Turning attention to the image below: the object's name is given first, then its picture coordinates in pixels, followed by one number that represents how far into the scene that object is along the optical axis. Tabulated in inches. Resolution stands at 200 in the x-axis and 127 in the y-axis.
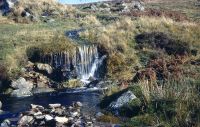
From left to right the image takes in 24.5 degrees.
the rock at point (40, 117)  701.3
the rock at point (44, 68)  1174.8
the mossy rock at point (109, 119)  700.7
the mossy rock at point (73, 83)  1138.7
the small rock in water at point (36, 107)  786.2
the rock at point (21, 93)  1063.0
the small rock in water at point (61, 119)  679.4
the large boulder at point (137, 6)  2342.5
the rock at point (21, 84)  1086.5
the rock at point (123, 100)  744.2
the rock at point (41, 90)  1091.0
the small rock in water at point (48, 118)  689.7
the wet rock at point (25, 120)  701.4
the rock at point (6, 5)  2020.4
